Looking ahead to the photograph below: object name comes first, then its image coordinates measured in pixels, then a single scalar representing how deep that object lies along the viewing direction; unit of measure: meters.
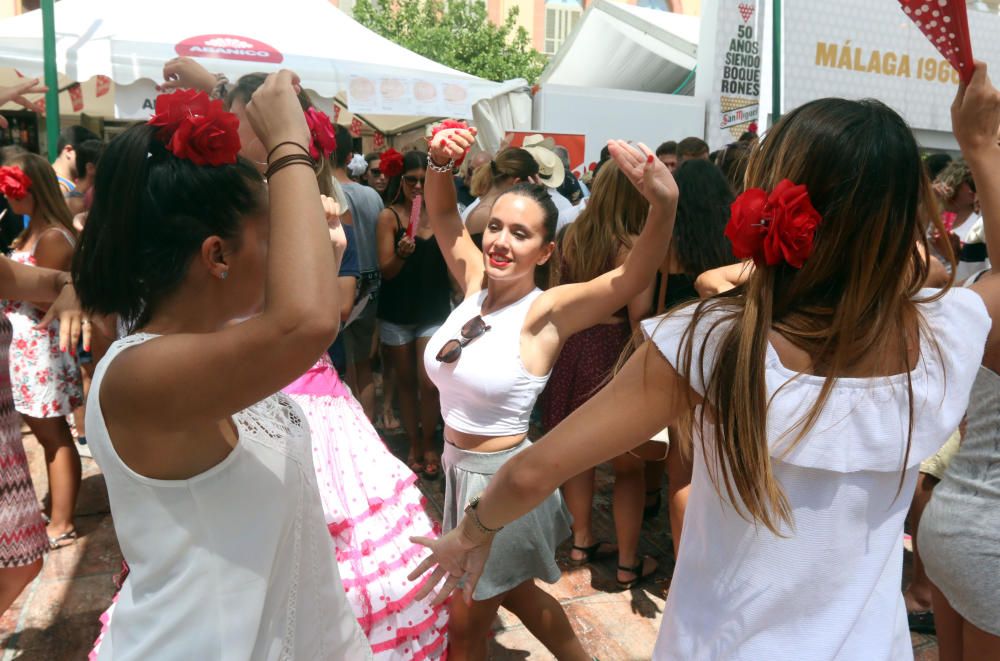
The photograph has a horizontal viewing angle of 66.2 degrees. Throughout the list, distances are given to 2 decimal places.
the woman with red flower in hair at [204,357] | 1.12
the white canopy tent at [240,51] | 5.92
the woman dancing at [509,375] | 2.36
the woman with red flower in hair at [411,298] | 4.73
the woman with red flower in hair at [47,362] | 3.75
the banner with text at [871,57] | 9.48
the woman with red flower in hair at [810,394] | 1.20
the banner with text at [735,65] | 9.14
